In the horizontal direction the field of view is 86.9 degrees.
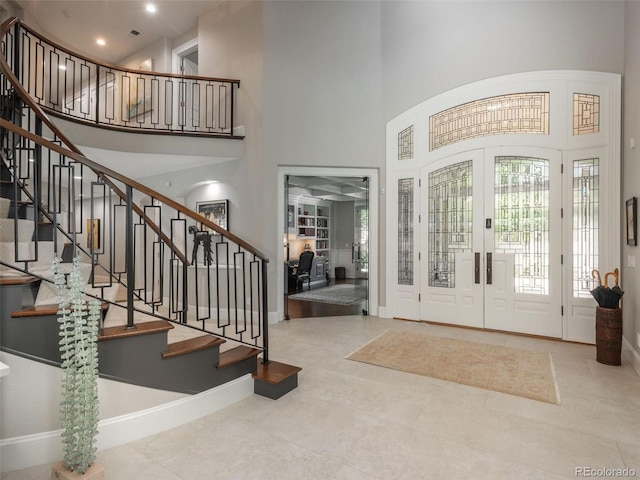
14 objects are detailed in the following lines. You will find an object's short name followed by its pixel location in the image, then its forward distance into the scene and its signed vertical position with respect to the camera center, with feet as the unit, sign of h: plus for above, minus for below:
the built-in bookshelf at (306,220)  33.65 +1.90
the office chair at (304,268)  29.14 -2.55
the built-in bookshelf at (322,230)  36.42 +0.98
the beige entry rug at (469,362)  10.25 -4.41
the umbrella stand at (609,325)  11.71 -3.00
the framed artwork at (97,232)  25.80 +0.55
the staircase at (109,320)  6.36 -1.68
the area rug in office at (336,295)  24.25 -4.40
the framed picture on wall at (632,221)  11.64 +0.64
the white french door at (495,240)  14.92 -0.04
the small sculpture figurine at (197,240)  11.19 -0.05
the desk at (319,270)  33.73 -3.23
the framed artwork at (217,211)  19.01 +1.63
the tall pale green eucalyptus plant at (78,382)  5.60 -2.41
